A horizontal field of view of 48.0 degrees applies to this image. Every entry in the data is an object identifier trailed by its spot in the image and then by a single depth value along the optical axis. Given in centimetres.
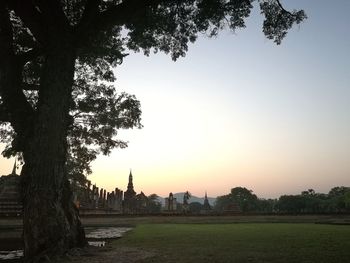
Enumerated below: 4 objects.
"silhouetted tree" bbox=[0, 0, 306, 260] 944
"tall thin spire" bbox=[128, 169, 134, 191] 7046
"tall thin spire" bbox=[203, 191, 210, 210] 7069
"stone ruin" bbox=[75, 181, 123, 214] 4614
